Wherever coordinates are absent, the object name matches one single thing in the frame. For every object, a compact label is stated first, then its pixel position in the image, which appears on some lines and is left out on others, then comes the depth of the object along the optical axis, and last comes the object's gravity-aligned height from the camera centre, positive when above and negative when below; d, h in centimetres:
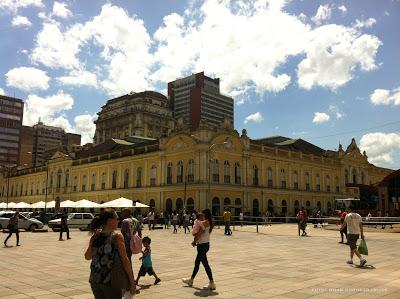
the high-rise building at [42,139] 12162 +2427
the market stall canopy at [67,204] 4128 +120
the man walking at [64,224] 2339 -42
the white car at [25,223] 3172 -51
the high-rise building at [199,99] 14212 +4087
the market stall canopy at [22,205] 4835 +126
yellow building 4594 +560
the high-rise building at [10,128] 12181 +2563
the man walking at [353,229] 1242 -34
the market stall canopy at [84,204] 4000 +116
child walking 968 -103
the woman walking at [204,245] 926 -61
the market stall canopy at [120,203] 3747 +119
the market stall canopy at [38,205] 4712 +122
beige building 10231 +2465
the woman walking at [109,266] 488 -57
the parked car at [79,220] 3569 -31
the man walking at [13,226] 1900 -44
